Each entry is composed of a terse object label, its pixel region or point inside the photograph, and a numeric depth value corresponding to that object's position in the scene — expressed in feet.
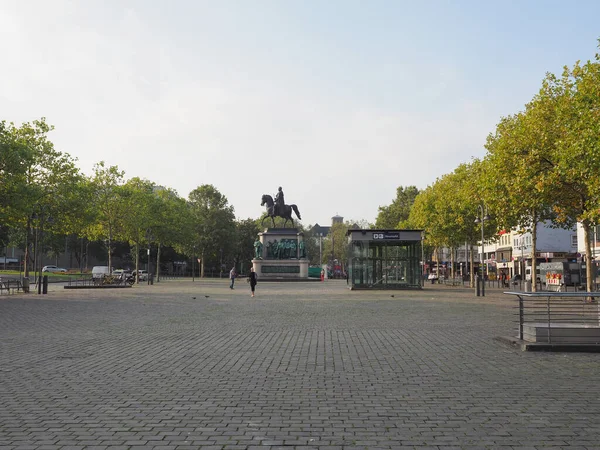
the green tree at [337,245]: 435.94
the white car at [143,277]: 238.82
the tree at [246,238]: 390.62
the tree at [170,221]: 240.53
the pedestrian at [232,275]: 147.50
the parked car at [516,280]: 191.96
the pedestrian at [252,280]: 111.14
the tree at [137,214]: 207.92
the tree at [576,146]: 76.28
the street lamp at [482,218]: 121.13
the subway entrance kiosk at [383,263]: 146.10
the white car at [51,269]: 334.99
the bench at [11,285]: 120.88
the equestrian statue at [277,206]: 241.14
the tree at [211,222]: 347.36
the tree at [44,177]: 123.85
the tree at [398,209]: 350.64
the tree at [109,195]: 201.21
